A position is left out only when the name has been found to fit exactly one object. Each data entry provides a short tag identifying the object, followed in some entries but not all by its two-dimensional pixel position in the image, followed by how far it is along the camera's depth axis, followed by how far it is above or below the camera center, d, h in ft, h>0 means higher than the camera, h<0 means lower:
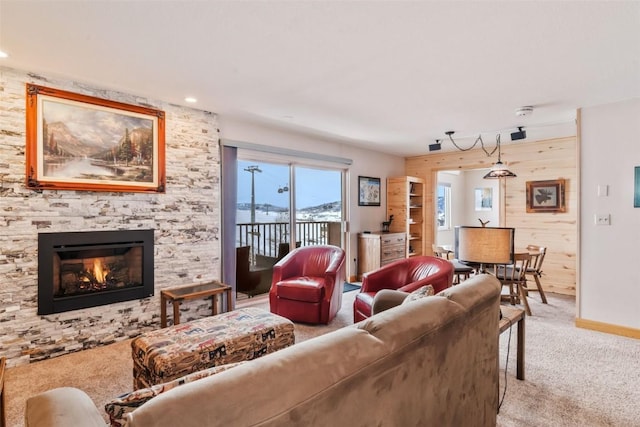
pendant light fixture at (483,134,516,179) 14.46 +1.71
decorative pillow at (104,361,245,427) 3.11 -1.79
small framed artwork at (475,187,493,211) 26.37 +1.01
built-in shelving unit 20.80 +0.23
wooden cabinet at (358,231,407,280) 18.60 -2.17
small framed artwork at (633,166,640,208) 10.82 +0.73
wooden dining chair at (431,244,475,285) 13.88 -2.33
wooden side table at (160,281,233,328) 10.50 -2.68
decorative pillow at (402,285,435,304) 6.48 -1.63
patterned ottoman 6.49 -2.81
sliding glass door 15.02 +0.13
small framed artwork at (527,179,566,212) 17.11 +0.82
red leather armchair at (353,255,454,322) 10.13 -2.13
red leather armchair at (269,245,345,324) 11.72 -2.65
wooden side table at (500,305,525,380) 7.89 -2.93
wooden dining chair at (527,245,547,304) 14.17 -2.43
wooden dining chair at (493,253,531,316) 13.19 -2.62
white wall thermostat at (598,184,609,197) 11.39 +0.73
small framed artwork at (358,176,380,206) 19.78 +1.26
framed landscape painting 9.15 +2.06
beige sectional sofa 2.37 -1.51
